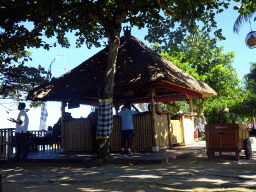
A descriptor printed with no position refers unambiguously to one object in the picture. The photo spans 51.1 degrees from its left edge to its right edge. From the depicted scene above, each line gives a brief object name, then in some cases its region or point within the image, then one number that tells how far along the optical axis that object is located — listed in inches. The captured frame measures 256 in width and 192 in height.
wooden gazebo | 406.0
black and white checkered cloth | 332.8
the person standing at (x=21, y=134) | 368.2
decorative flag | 887.1
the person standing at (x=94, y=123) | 433.4
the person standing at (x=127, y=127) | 396.8
